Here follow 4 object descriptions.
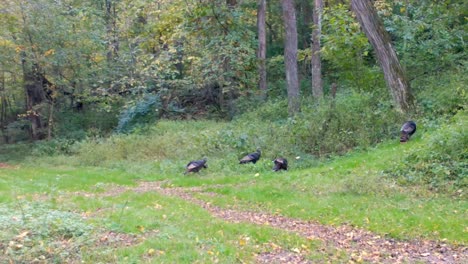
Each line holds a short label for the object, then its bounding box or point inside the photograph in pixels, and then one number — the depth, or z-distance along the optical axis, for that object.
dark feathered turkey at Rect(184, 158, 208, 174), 14.12
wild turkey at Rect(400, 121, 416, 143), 13.01
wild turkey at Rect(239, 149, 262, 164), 14.43
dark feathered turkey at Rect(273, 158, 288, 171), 13.41
